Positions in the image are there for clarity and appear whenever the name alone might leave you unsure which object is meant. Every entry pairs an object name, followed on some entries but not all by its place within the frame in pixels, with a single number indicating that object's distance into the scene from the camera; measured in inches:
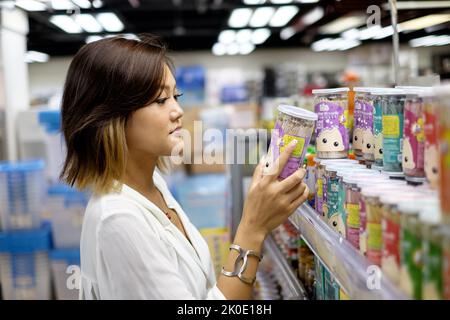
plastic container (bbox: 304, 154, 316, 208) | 71.3
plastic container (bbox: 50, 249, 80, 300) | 169.5
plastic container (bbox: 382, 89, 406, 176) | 51.6
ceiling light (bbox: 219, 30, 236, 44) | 459.2
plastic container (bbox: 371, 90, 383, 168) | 57.4
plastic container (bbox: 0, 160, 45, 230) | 166.7
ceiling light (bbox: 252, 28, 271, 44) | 450.9
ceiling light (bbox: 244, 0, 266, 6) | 290.8
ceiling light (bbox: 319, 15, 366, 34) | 340.7
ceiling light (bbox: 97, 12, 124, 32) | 323.6
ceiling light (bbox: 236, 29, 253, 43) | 452.9
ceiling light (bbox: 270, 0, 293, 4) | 279.2
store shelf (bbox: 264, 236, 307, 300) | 78.4
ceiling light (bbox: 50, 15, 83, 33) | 302.6
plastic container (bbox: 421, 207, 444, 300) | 35.5
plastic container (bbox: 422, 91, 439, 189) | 42.5
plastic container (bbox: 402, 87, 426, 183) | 46.6
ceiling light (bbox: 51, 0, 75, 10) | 166.3
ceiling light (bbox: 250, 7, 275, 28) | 325.7
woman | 51.0
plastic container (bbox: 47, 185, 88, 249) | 170.9
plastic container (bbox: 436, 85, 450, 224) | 33.2
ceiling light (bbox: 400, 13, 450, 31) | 120.0
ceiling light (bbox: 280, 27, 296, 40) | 451.8
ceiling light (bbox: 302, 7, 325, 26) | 317.9
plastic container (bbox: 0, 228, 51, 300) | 167.8
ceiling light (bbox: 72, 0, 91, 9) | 119.0
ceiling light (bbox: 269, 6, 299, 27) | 327.3
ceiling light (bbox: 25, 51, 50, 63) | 539.3
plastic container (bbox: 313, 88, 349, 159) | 67.7
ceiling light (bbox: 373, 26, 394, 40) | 127.0
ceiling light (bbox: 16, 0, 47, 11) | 171.2
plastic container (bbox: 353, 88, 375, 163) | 64.1
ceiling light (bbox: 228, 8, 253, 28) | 336.2
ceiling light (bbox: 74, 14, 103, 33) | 319.9
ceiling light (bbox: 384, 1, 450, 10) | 109.3
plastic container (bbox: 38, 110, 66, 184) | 186.9
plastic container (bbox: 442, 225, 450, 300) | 33.8
